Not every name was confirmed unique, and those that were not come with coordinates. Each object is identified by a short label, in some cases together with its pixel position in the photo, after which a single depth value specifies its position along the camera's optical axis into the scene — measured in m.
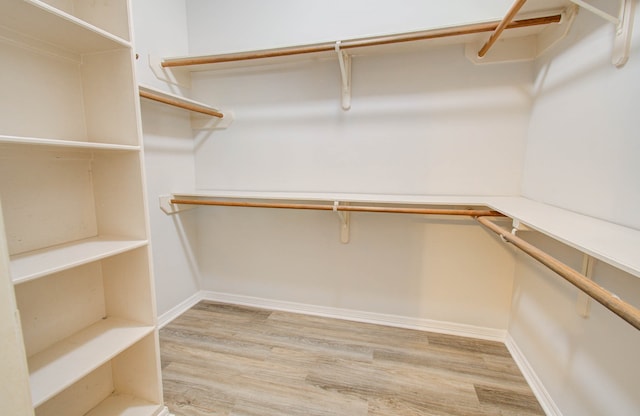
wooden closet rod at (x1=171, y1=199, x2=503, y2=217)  1.52
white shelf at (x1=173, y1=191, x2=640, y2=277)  0.70
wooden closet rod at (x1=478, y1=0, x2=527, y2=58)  1.07
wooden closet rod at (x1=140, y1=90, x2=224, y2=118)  1.60
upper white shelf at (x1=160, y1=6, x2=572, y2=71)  1.34
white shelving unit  0.98
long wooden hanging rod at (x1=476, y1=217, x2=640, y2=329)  0.55
